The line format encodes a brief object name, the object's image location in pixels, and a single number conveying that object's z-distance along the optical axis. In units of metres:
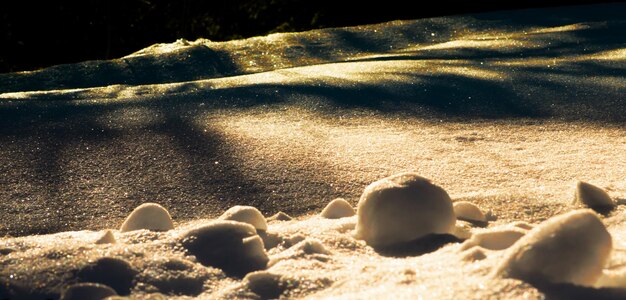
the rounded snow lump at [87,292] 3.08
